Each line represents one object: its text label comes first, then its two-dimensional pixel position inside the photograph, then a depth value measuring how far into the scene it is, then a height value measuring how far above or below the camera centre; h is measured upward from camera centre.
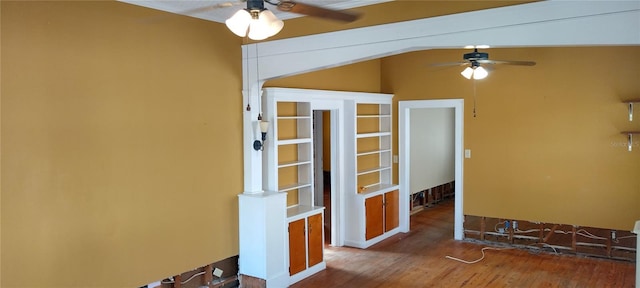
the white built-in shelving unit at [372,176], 6.49 -0.71
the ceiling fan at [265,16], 2.37 +0.56
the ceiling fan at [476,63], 4.66 +0.62
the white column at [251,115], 4.85 +0.13
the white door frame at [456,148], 6.70 -0.30
